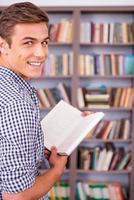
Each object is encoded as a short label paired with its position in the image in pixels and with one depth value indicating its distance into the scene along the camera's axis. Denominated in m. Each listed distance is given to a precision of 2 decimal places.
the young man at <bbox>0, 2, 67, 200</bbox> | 1.22
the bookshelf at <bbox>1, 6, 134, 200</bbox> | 3.93
